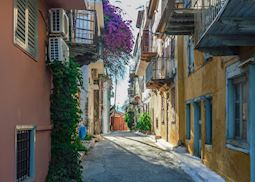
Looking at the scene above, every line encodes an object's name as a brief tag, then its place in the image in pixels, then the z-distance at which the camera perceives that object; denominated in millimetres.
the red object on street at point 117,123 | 62475
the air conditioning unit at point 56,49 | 9711
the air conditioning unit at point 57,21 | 9914
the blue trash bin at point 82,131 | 21609
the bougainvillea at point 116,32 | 21359
